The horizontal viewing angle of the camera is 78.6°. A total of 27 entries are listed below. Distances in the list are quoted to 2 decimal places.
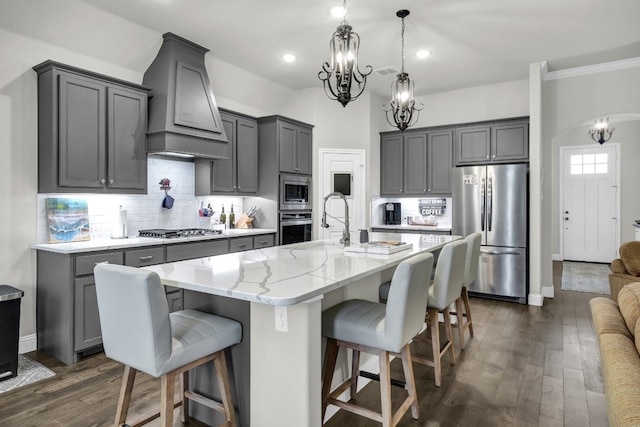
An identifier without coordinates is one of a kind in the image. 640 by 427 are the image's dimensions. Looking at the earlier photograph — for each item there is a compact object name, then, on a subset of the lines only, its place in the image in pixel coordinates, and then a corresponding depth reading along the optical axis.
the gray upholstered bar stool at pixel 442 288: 2.67
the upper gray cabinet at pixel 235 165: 4.71
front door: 7.77
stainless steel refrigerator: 5.00
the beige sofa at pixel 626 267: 3.55
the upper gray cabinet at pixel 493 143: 5.25
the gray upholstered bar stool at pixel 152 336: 1.61
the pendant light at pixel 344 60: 2.54
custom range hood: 3.90
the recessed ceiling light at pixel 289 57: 4.71
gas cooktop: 3.91
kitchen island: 1.73
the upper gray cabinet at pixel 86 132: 3.25
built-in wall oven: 5.32
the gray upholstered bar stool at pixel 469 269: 3.33
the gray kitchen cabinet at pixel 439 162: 5.82
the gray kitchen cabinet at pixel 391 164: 6.27
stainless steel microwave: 5.31
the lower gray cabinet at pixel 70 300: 3.09
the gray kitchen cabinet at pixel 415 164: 6.05
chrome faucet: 3.00
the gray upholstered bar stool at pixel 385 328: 1.88
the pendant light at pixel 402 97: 3.40
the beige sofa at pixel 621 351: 1.12
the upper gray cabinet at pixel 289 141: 5.24
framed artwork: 3.45
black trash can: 2.79
